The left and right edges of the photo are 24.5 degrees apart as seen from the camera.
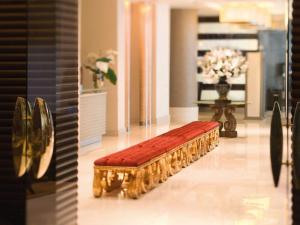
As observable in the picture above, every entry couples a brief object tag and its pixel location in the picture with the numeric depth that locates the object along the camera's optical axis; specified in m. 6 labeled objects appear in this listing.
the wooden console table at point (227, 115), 14.90
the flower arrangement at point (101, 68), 12.60
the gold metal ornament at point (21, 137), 3.87
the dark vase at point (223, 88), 14.86
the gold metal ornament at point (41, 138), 3.77
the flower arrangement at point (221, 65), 14.42
